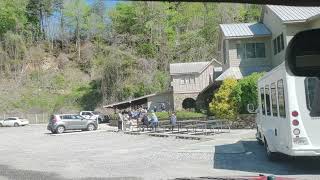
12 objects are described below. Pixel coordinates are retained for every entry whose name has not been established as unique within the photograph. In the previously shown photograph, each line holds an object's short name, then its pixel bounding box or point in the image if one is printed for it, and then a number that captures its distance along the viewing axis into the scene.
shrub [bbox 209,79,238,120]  40.50
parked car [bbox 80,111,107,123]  65.61
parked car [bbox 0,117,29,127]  72.69
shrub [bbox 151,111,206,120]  45.92
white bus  13.23
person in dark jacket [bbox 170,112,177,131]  36.12
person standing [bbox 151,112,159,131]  38.41
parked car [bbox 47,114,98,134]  44.50
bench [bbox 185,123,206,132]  33.33
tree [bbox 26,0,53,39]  114.44
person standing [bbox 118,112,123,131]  42.29
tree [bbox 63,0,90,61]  110.19
